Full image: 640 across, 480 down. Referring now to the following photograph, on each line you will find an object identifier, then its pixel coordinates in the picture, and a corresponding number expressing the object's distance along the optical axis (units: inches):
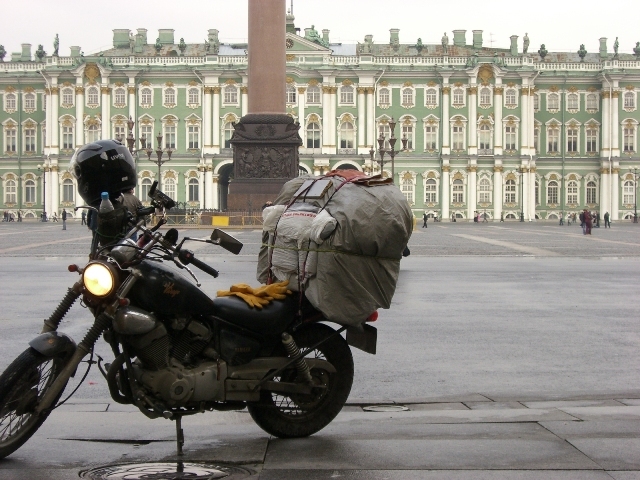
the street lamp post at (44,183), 3320.6
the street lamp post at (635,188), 3437.5
